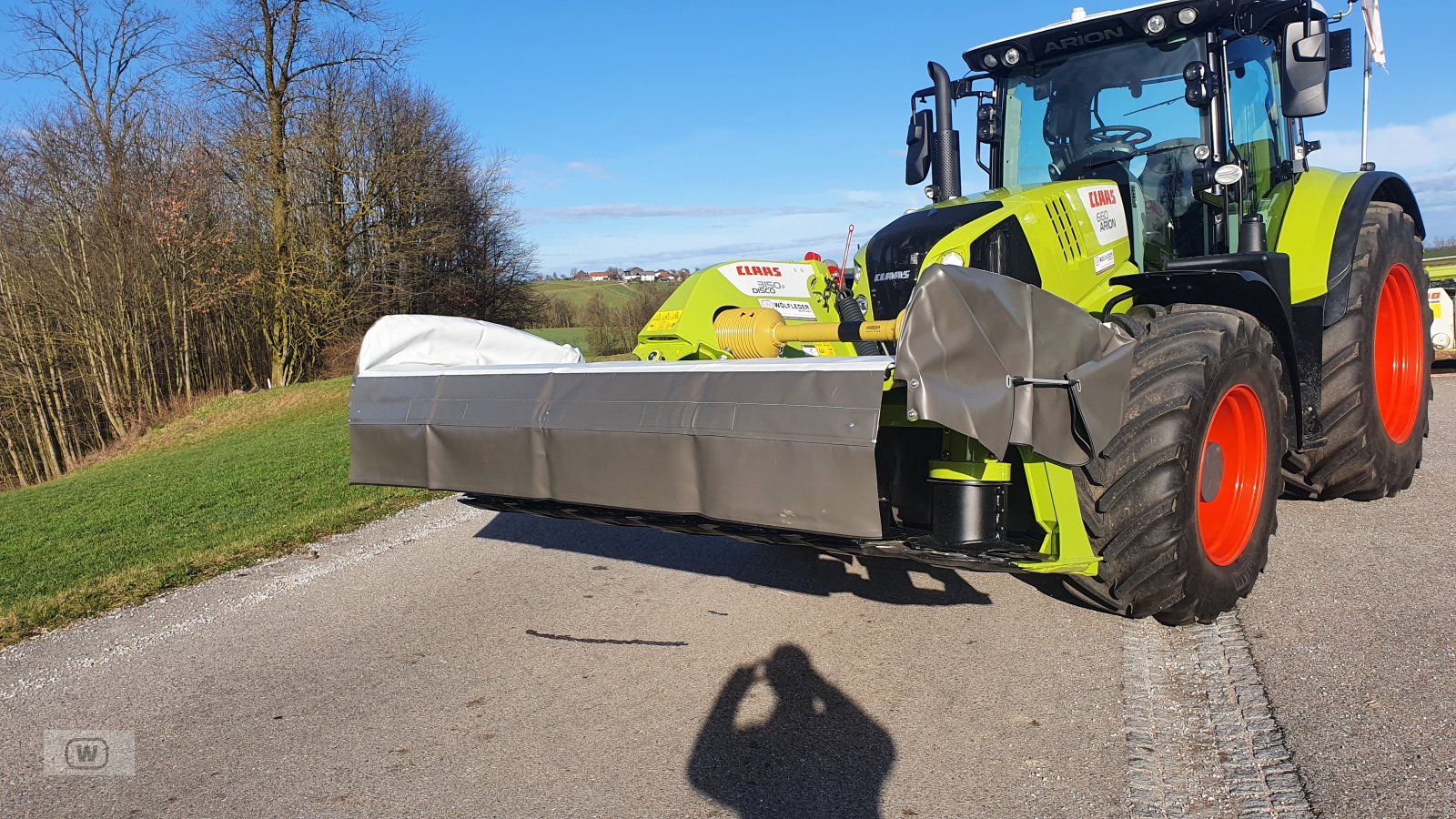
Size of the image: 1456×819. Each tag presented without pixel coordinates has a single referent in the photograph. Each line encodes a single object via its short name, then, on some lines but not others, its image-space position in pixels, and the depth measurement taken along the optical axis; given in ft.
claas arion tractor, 11.37
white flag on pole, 21.38
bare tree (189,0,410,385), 82.64
